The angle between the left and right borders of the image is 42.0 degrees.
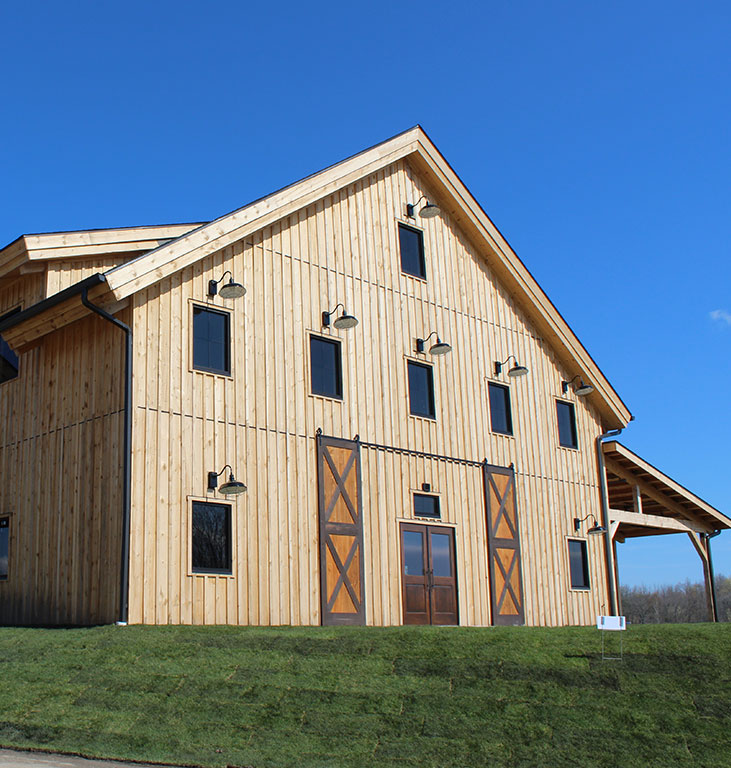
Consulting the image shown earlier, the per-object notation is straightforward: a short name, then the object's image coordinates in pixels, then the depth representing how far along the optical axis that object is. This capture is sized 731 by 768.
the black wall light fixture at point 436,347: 18.66
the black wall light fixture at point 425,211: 20.03
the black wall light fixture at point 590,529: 21.91
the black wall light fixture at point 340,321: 16.67
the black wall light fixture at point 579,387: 22.38
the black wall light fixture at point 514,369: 20.47
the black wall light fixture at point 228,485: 14.73
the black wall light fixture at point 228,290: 15.24
